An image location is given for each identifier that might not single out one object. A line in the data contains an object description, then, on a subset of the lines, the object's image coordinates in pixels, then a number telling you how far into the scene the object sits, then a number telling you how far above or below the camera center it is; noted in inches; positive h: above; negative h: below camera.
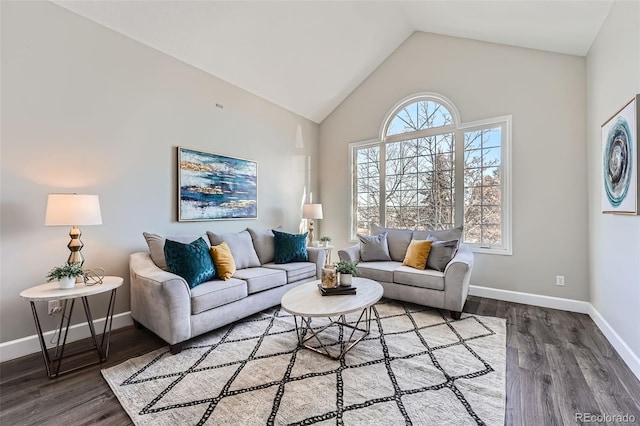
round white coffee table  84.3 -27.9
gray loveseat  118.7 -27.1
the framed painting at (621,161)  80.5 +16.6
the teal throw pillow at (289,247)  146.7 -17.4
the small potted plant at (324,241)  183.3 -17.3
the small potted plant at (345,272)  102.3 -20.8
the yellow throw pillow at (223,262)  115.9 -19.5
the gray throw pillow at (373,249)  153.3 -18.8
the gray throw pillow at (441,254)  130.7 -18.5
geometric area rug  64.6 -44.9
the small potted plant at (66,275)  84.5 -18.0
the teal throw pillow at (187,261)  102.3 -17.0
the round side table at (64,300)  80.5 -24.5
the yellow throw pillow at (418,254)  135.0 -19.4
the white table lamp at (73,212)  86.6 +0.9
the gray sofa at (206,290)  91.5 -28.2
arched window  150.6 +23.9
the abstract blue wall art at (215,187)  135.0 +14.5
